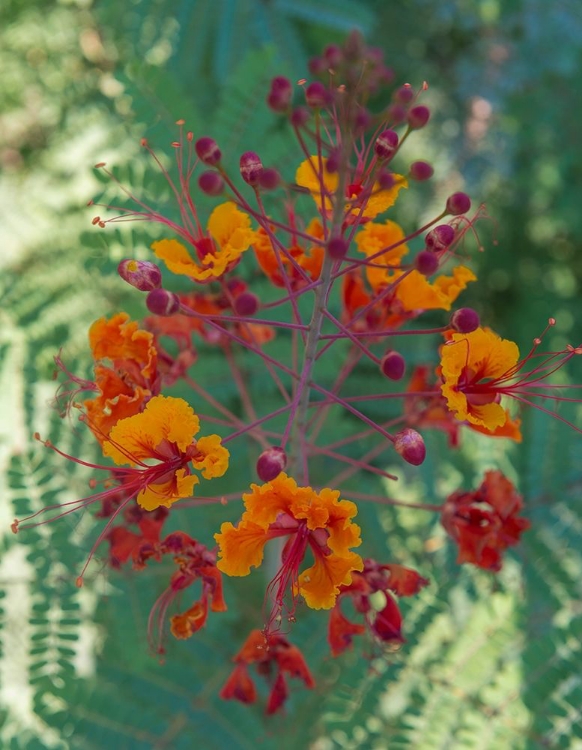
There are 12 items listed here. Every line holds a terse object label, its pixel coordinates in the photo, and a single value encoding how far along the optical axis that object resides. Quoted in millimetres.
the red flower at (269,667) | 519
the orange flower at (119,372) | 499
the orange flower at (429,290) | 514
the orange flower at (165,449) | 477
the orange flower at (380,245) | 514
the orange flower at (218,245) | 491
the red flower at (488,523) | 518
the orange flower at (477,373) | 481
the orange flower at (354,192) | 475
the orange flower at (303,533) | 466
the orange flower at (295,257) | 514
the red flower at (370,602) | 505
